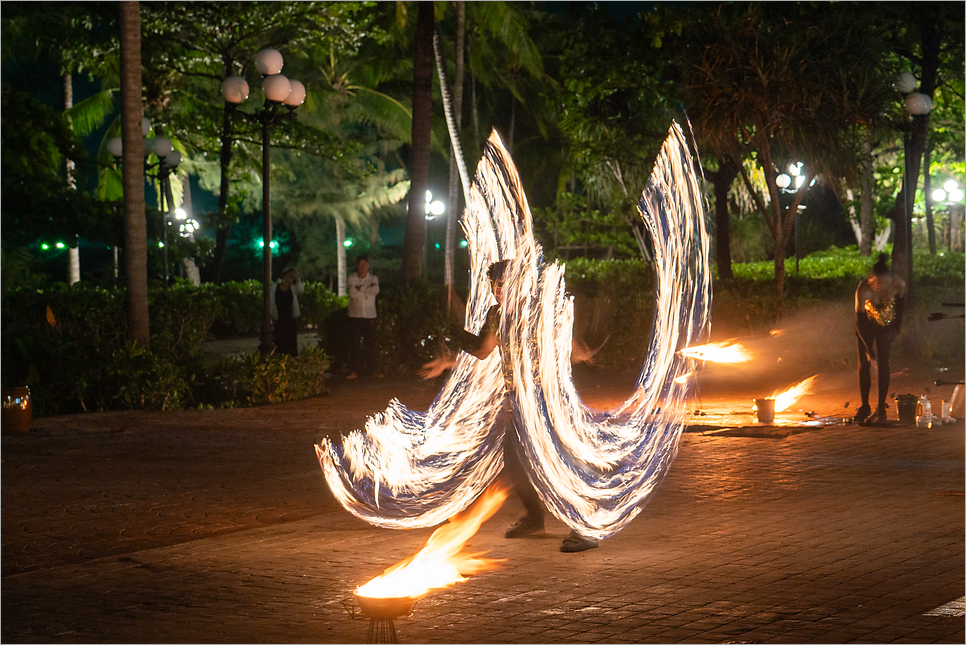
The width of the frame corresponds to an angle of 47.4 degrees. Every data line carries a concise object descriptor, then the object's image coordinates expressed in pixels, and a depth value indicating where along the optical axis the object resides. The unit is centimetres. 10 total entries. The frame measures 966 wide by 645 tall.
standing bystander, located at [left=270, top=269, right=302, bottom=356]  1809
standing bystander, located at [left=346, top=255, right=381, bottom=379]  1775
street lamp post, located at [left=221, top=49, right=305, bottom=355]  1747
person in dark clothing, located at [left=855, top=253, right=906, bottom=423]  1222
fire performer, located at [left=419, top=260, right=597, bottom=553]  718
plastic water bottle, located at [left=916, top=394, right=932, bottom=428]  1212
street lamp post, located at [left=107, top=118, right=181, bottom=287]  2391
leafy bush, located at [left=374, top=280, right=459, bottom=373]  1891
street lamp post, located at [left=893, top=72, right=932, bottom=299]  1970
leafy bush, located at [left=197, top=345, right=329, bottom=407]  1533
